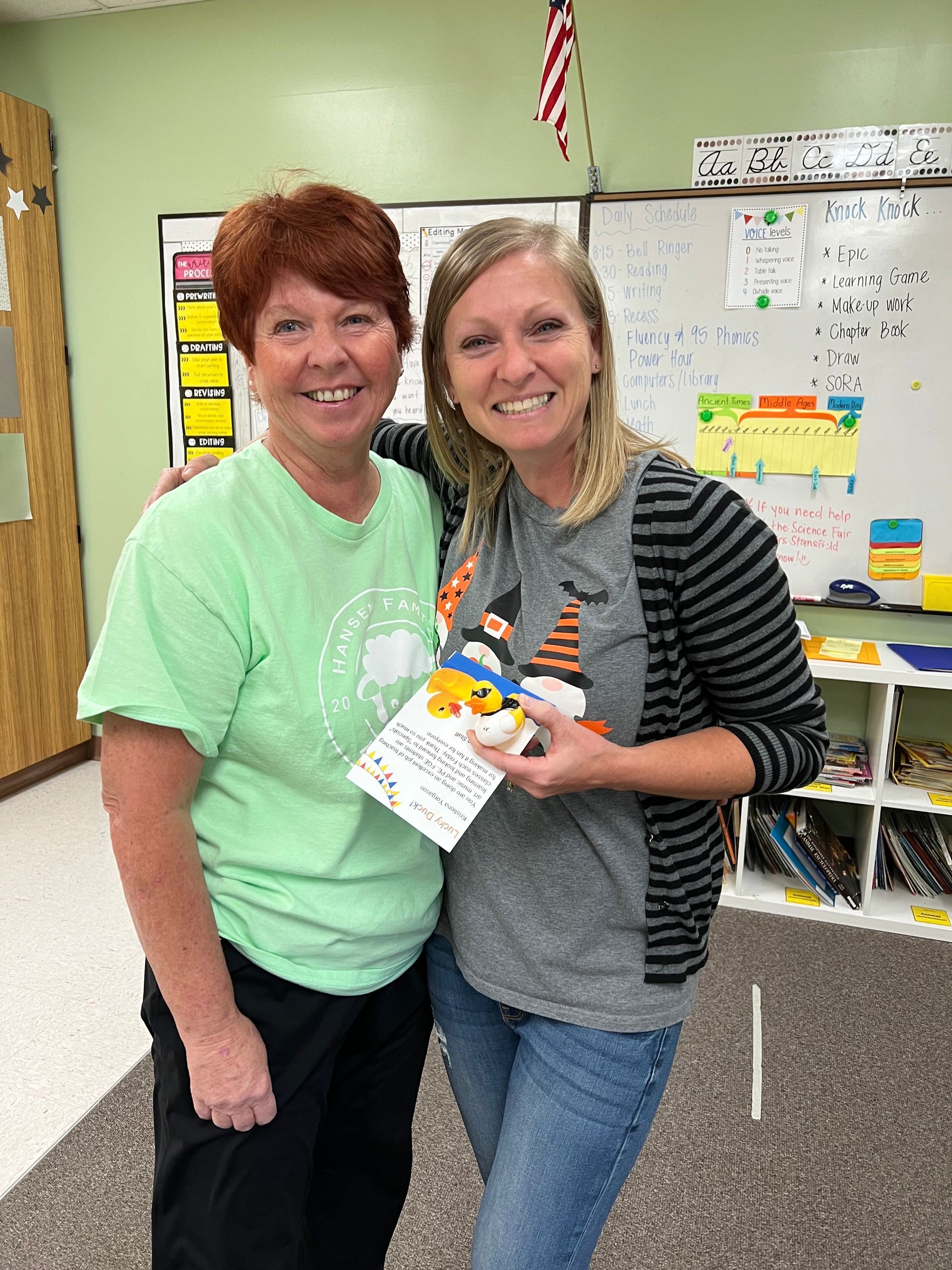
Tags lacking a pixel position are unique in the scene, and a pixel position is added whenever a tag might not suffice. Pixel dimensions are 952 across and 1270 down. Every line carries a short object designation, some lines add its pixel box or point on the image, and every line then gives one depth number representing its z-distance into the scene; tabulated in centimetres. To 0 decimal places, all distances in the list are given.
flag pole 292
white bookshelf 265
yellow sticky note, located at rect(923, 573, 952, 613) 287
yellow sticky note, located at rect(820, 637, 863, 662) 277
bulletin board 343
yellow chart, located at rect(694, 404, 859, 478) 288
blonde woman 101
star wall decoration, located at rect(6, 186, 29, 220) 336
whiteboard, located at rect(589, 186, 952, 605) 276
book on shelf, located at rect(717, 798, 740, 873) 296
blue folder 267
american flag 237
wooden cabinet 342
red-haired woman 97
